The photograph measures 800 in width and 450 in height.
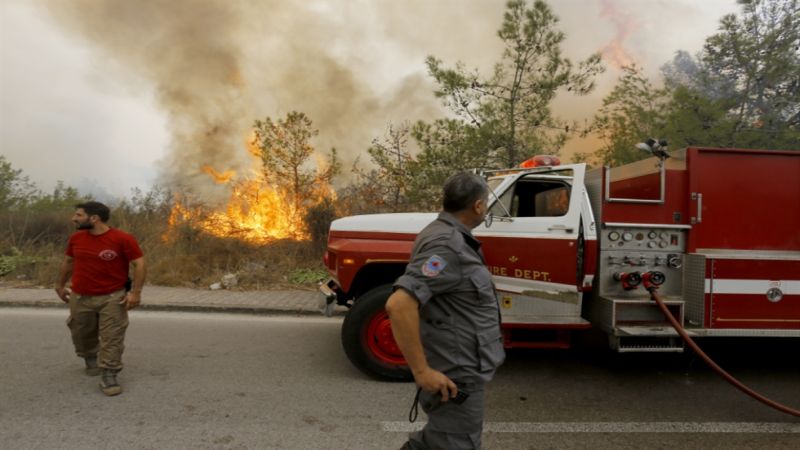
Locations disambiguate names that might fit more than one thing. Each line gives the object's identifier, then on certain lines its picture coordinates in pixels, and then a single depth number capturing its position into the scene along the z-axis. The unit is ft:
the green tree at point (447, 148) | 30.55
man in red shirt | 12.64
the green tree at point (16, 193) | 47.44
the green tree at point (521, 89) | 30.48
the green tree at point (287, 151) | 42.06
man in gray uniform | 5.73
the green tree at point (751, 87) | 35.06
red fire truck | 13.16
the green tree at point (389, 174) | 34.40
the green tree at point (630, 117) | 41.55
